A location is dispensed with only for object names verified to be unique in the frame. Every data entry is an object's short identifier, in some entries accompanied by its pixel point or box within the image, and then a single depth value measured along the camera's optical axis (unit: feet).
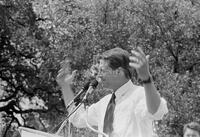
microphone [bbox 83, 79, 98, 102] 18.10
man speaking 15.65
